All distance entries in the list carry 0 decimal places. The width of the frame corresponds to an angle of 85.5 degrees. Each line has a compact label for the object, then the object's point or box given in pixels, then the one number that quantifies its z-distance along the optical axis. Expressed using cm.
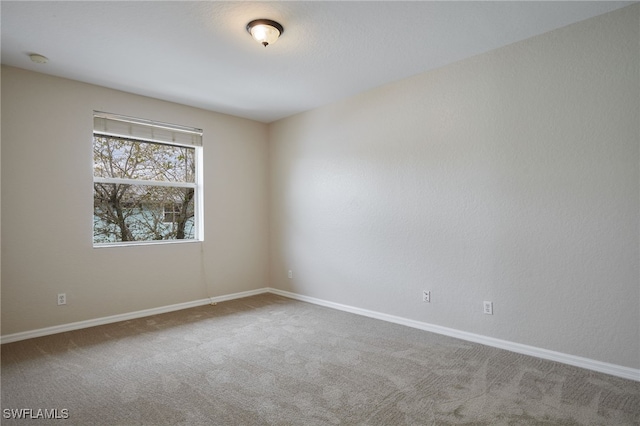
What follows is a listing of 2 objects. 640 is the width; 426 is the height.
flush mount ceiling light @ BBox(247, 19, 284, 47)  254
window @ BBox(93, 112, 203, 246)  387
